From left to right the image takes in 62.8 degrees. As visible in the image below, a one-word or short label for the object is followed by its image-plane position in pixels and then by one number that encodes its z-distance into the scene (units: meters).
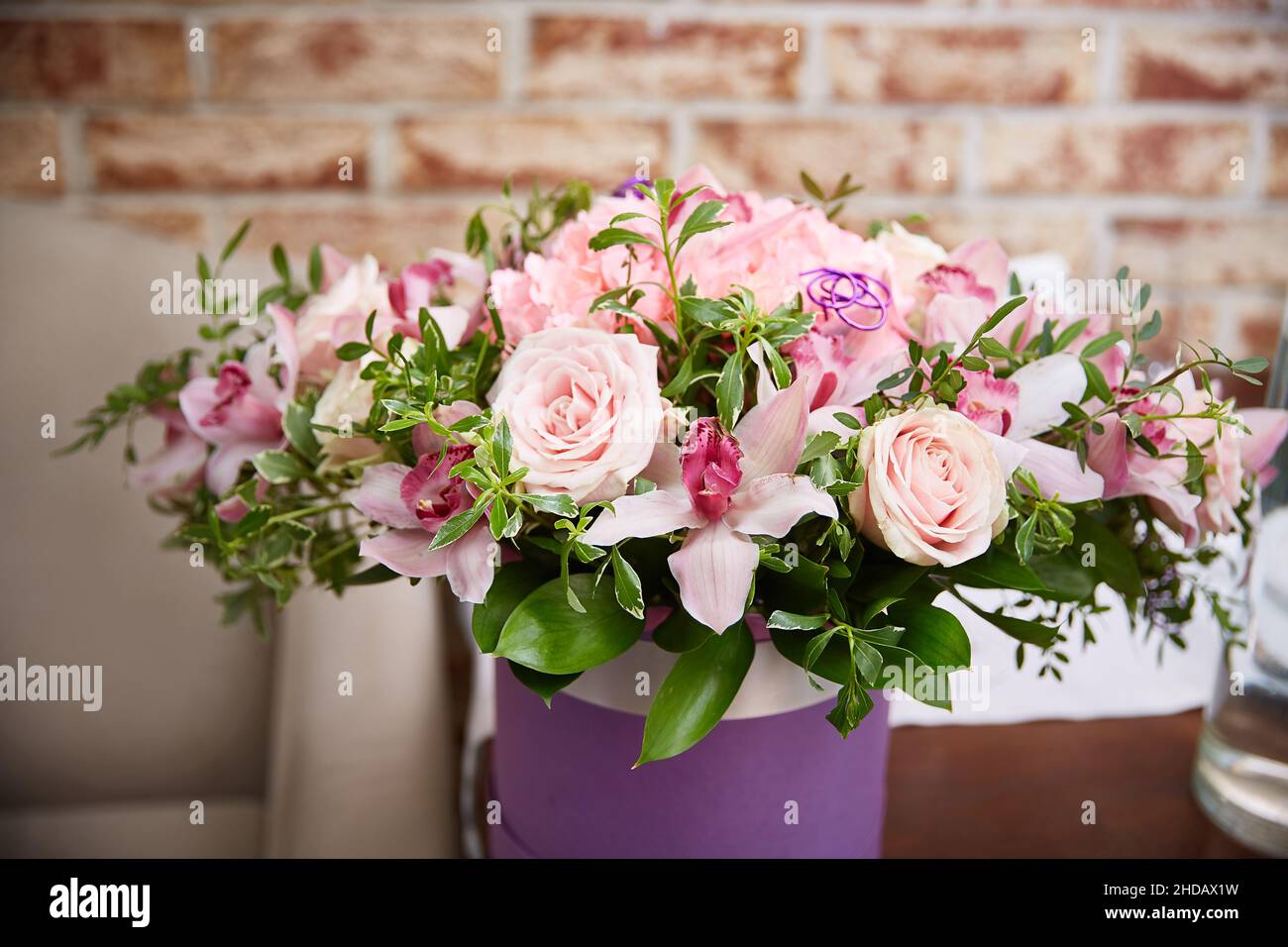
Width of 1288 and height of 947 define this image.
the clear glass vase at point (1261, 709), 0.57
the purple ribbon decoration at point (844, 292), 0.42
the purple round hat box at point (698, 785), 0.44
